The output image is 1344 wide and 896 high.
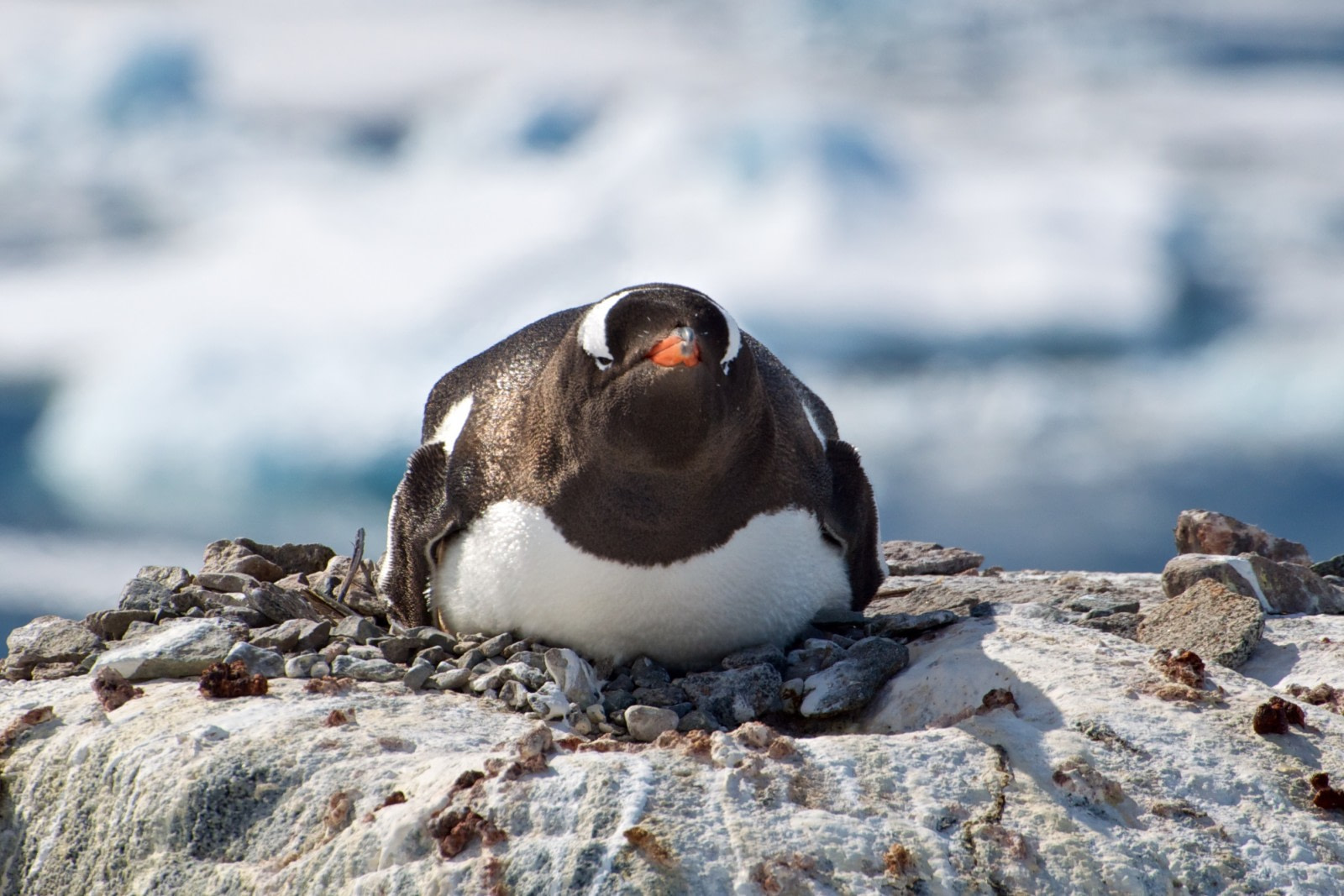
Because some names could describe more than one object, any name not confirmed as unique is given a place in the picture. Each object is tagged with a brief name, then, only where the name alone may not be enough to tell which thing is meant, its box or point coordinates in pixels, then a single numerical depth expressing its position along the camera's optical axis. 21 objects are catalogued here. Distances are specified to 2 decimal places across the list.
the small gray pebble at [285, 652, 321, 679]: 8.45
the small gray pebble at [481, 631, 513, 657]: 9.02
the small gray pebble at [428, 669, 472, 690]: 8.46
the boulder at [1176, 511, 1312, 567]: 13.70
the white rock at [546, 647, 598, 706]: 8.52
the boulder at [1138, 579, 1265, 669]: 9.37
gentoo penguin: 8.62
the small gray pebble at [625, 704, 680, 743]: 8.16
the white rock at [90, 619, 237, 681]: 8.67
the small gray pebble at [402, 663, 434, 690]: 8.31
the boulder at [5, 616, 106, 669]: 9.66
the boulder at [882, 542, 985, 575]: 14.29
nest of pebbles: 8.42
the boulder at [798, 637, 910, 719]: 8.55
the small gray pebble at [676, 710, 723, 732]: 8.31
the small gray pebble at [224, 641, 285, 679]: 8.50
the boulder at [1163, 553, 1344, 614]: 11.23
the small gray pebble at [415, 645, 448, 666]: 8.79
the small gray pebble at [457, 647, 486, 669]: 8.80
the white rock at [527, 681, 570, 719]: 8.09
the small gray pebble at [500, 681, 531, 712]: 8.18
